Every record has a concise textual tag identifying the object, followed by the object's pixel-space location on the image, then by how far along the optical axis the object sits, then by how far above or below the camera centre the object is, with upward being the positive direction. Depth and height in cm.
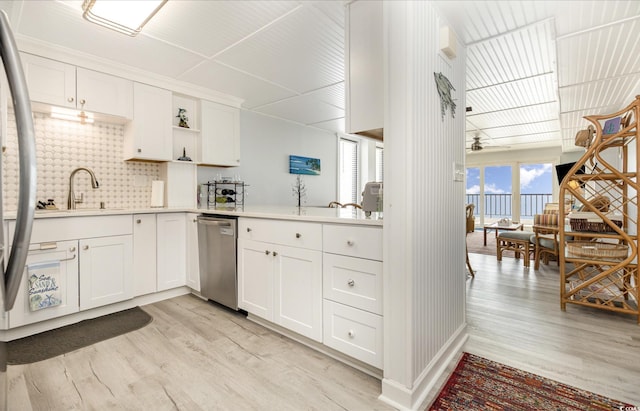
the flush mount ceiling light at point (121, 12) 196 +127
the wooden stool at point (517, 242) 448 -61
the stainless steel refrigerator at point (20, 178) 76 +7
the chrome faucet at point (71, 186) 286 +16
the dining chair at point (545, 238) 428 -49
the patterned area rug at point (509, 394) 152 -100
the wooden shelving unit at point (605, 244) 250 -37
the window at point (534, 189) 909 +44
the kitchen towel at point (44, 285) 227 -62
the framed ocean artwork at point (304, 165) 510 +66
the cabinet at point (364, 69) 185 +85
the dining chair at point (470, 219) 518 -27
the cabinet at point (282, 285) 200 -59
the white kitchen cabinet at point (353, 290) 168 -51
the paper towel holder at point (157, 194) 336 +10
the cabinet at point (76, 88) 251 +103
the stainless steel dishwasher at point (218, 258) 263 -50
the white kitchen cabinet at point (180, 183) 344 +23
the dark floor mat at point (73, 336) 204 -100
